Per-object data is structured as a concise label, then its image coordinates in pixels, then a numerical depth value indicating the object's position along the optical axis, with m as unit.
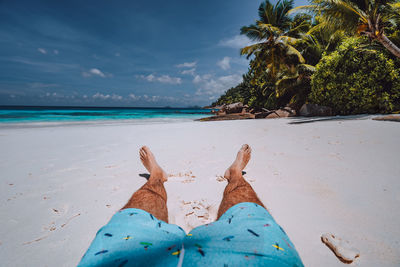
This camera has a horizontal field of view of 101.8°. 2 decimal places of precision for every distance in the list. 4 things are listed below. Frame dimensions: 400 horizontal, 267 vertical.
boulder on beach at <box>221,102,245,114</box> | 18.95
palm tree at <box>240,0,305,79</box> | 11.20
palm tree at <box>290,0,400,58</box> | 6.06
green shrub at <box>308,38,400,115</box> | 6.49
